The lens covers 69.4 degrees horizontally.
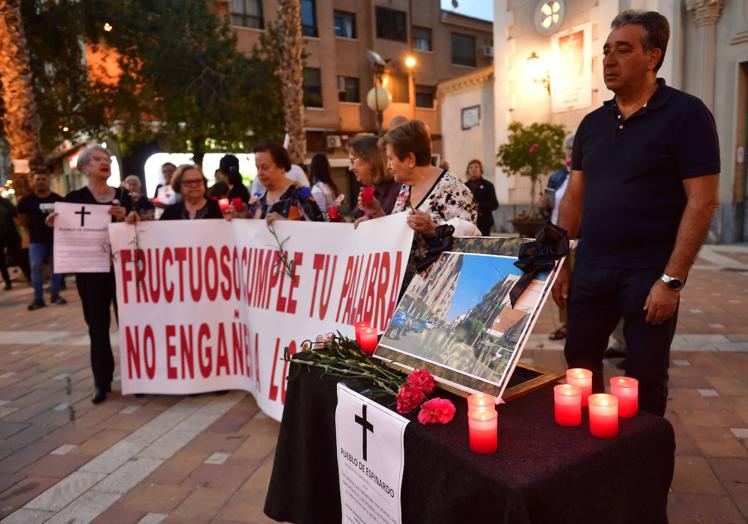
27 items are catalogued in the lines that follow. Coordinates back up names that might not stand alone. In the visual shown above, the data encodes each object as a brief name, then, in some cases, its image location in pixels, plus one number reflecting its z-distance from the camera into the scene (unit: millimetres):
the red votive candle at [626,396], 1554
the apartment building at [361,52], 24453
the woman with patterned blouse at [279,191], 3898
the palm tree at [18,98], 10047
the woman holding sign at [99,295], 4285
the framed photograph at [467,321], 1570
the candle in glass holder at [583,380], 1647
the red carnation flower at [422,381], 1633
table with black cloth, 1281
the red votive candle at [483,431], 1381
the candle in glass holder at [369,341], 2154
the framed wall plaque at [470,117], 23141
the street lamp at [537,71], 16562
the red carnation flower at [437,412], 1532
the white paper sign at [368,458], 1588
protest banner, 4047
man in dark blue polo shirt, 1957
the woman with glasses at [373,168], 3619
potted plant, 14766
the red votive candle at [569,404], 1523
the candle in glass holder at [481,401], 1433
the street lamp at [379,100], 11207
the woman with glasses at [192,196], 4379
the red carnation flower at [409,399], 1605
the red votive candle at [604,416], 1437
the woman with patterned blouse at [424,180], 2773
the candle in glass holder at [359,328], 2199
